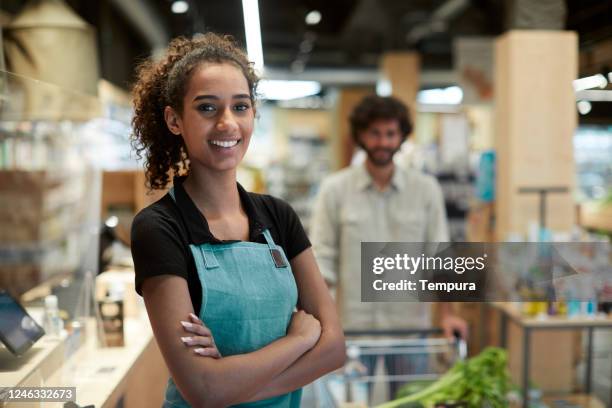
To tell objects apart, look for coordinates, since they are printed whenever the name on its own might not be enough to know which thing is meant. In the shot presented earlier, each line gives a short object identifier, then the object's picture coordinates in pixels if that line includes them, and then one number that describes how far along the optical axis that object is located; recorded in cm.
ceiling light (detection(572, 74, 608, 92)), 239
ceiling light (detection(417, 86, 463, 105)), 1273
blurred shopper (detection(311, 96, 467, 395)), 252
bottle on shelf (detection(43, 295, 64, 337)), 191
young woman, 127
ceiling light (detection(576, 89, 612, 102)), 239
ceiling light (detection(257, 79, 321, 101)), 1332
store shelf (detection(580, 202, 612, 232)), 547
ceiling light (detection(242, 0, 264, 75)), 388
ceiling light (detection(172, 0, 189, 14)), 462
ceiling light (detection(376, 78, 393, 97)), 1038
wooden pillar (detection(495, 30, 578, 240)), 389
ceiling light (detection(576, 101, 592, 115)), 247
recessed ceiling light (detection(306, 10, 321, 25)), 646
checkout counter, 158
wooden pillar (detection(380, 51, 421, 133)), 1029
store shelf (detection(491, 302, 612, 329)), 262
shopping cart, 249
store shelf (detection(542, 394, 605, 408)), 344
